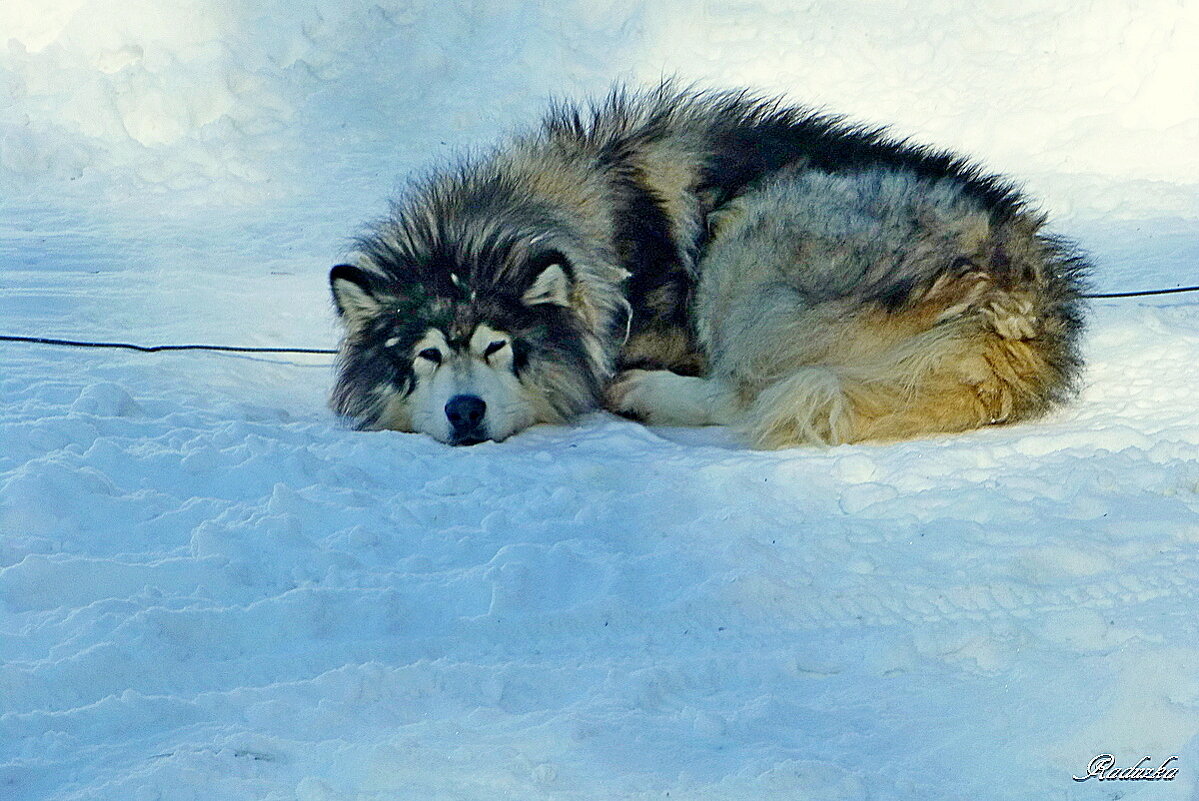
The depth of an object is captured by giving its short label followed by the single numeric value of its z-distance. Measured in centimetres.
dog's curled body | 800
